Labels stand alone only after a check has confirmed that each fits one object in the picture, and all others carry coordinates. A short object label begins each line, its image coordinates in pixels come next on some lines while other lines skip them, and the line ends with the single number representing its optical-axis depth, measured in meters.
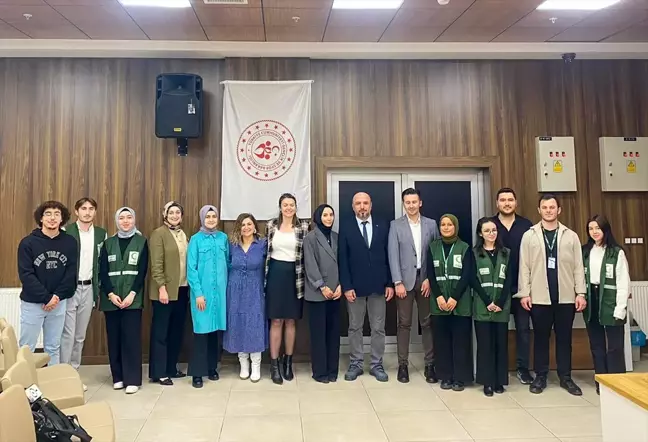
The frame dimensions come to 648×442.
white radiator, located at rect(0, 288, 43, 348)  4.67
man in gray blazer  4.18
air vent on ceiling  3.92
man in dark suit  4.17
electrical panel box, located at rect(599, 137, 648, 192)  5.11
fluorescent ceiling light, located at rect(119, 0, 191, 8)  3.97
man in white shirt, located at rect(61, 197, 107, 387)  3.95
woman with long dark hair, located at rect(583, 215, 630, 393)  3.72
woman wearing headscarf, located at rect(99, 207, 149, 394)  3.94
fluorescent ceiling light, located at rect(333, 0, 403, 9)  4.04
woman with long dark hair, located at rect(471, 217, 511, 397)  3.79
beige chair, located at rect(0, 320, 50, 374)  2.73
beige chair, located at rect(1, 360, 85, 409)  2.14
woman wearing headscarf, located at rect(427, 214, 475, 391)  3.88
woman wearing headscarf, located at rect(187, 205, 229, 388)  4.07
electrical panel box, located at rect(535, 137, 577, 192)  5.08
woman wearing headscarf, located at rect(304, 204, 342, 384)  4.14
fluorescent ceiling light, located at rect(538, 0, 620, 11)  4.12
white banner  4.88
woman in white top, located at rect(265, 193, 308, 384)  4.16
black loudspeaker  4.68
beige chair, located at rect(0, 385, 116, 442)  1.71
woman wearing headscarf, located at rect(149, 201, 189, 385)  4.09
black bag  1.98
